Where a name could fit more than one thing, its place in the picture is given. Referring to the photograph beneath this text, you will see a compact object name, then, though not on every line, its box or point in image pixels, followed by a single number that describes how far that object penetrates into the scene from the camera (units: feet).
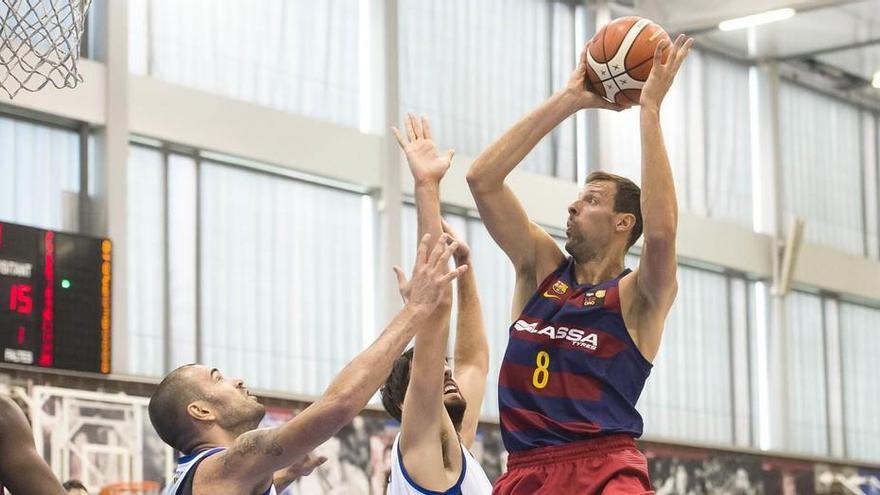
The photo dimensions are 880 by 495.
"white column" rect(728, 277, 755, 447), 67.77
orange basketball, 20.38
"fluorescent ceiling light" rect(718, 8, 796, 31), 60.86
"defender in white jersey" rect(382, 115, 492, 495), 18.95
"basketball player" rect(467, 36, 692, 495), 19.07
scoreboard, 38.99
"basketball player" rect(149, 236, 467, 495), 17.81
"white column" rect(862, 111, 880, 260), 74.74
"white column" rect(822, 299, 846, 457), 71.26
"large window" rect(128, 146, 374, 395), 46.65
